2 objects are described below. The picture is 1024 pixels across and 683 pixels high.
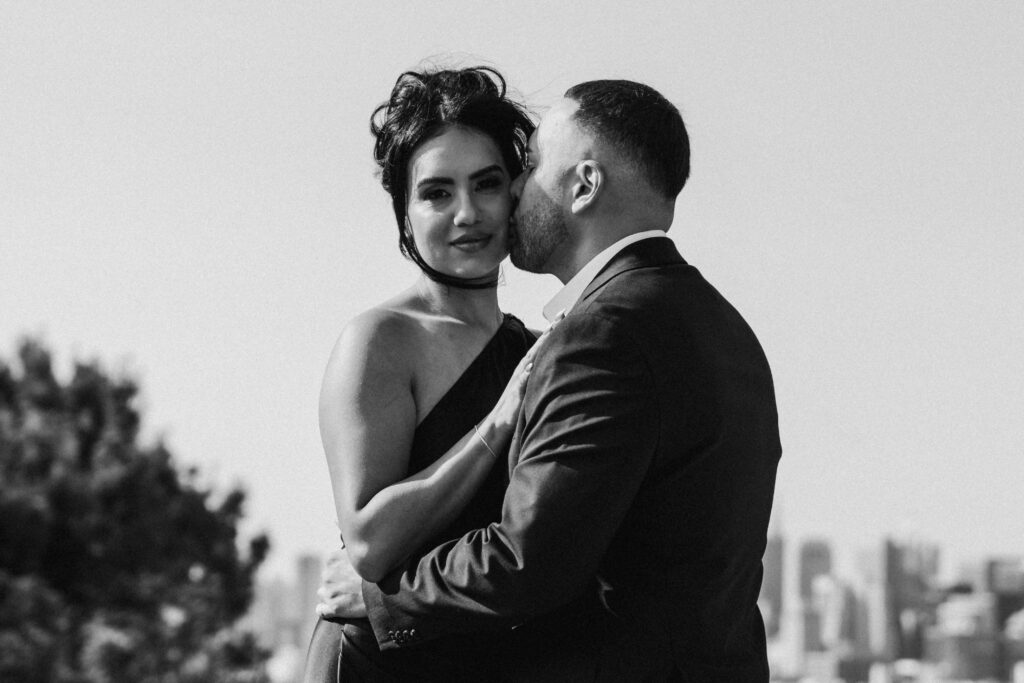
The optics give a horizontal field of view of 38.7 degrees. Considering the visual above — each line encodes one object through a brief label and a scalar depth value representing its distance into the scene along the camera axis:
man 3.59
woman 4.13
